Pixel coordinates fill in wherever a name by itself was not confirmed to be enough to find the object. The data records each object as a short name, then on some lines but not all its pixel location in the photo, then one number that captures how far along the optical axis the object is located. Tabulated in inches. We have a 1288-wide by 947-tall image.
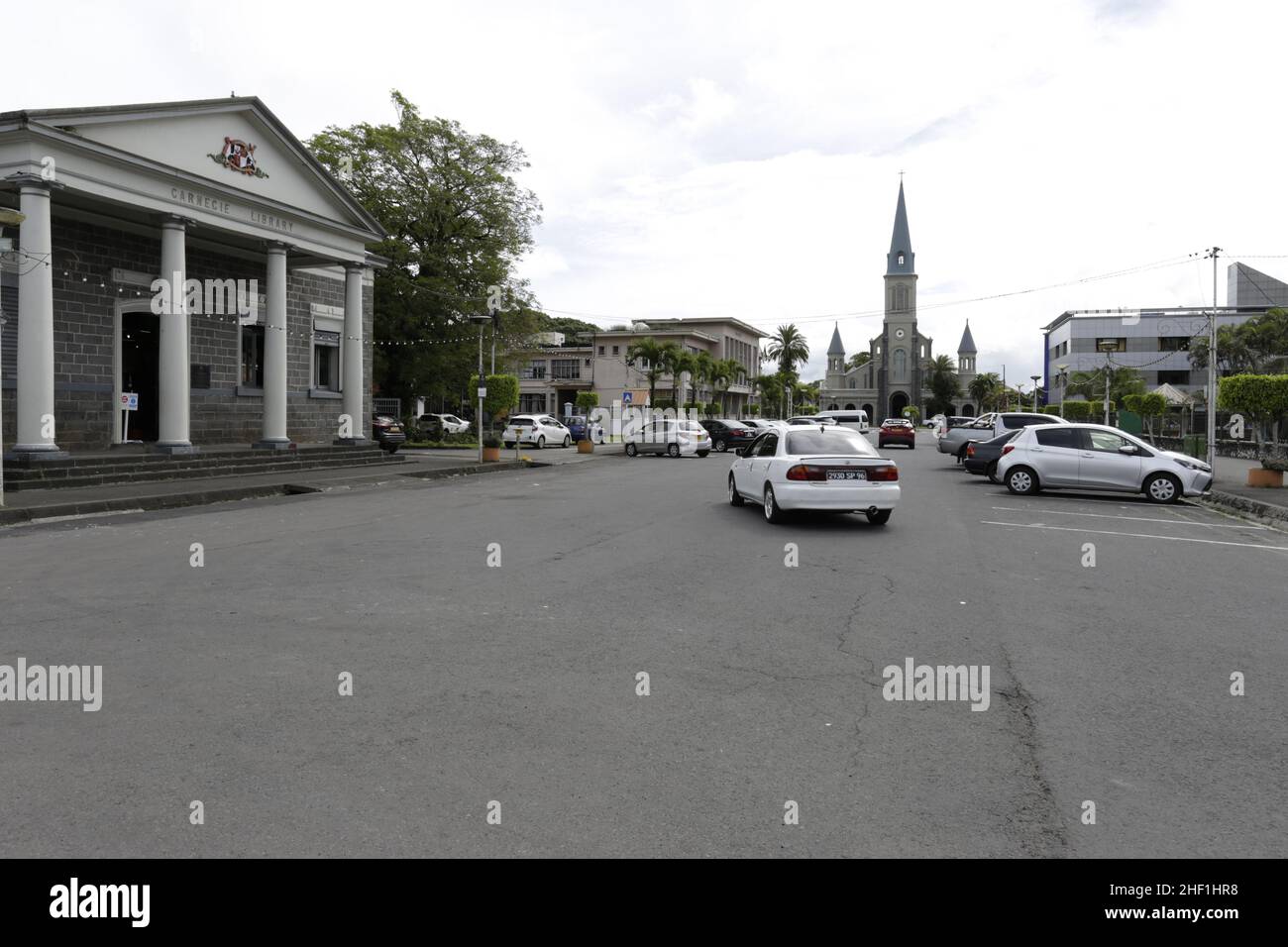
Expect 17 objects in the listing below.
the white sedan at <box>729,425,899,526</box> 534.3
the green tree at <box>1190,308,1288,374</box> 2343.8
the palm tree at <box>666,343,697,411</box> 2556.6
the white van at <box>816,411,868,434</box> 2184.4
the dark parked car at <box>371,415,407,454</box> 1314.0
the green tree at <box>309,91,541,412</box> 1589.6
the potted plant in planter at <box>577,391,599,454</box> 2209.6
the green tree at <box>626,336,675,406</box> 2415.1
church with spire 5339.6
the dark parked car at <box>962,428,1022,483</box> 924.0
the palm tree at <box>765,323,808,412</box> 4635.8
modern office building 3914.9
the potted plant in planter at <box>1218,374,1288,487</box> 874.8
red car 1843.0
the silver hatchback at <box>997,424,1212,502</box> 737.0
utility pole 931.3
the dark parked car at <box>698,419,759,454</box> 1708.9
